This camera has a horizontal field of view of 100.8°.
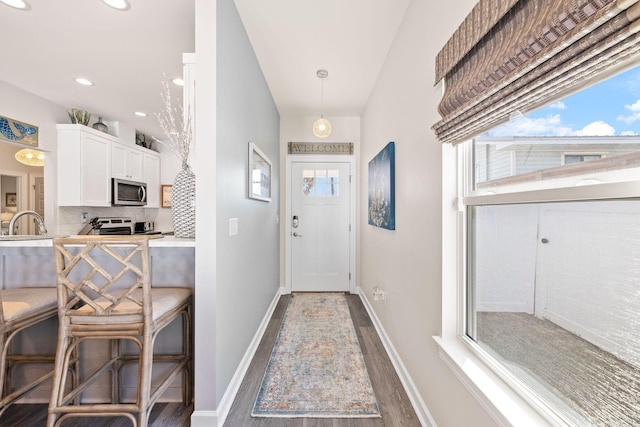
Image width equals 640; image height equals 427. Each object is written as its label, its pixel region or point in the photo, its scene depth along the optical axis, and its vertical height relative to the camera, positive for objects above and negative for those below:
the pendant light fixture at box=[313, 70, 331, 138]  2.94 +0.94
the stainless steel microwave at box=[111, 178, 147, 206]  3.90 +0.29
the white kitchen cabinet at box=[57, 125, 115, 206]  3.34 +0.60
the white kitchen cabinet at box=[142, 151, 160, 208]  4.64 +0.64
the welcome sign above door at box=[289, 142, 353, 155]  3.89 +0.95
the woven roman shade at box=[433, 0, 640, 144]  0.57 +0.42
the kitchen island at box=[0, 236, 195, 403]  1.62 -0.44
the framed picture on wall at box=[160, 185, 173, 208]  5.01 +0.29
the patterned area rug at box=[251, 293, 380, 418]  1.63 -1.19
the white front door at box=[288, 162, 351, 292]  3.91 -0.24
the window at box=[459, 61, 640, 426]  0.64 -0.13
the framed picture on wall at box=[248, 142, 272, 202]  2.19 +0.35
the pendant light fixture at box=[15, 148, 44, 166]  3.33 +0.68
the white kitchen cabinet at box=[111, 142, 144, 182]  3.93 +0.78
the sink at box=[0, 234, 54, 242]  1.58 -0.17
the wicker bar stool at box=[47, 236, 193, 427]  1.21 -0.52
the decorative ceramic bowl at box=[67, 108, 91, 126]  3.45 +1.24
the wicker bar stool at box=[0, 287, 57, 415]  1.29 -0.55
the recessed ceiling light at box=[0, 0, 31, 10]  1.76 +1.40
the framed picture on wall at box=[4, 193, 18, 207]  3.69 +0.15
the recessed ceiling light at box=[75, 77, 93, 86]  2.82 +1.41
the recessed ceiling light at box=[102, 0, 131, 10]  1.77 +1.41
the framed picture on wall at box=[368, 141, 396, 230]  2.15 +0.21
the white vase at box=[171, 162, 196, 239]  1.65 +0.04
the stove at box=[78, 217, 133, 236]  3.79 -0.22
